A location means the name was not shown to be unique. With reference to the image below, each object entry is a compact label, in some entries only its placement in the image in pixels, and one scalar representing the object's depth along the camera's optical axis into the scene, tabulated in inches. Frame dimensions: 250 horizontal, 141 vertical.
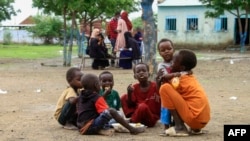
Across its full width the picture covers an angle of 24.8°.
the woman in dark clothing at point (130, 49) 714.8
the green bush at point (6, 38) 2255.7
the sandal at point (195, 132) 274.7
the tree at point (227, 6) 1390.3
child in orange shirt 264.8
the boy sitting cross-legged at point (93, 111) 271.1
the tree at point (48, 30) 2244.1
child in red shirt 293.6
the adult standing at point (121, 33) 735.9
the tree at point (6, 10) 1829.2
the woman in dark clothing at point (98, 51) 722.2
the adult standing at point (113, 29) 768.3
